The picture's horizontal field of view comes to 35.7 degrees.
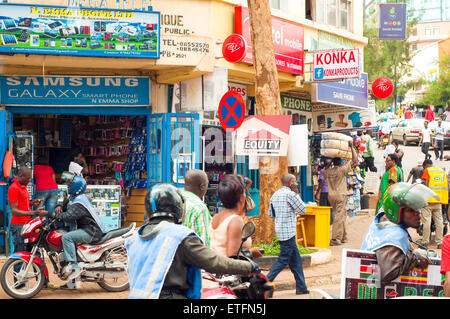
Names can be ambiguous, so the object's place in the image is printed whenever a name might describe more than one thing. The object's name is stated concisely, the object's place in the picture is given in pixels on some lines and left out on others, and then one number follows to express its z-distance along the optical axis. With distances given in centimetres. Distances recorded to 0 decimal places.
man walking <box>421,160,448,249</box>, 1430
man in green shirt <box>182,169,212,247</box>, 595
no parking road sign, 1117
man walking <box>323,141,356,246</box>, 1454
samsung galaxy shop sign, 1391
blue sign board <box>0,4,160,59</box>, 1247
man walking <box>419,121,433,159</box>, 3072
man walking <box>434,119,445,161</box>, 3275
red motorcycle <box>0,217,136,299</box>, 918
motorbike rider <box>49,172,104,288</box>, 925
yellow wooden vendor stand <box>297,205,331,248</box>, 1321
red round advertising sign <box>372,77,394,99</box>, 1939
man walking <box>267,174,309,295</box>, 948
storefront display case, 1440
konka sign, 1565
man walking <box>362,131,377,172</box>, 2248
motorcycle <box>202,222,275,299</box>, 461
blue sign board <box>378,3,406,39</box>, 2625
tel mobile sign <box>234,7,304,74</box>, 1502
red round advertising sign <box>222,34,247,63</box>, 1390
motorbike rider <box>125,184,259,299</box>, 412
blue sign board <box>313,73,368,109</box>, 1777
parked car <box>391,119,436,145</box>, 3891
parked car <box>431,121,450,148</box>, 3645
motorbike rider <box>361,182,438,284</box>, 478
